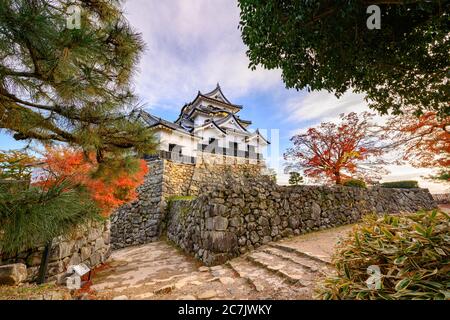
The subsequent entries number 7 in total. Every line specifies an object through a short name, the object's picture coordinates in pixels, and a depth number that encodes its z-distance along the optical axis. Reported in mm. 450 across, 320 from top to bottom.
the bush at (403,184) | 10633
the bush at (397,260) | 1216
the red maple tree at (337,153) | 8945
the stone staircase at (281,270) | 2686
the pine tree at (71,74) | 1351
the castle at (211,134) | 14492
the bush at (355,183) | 8133
